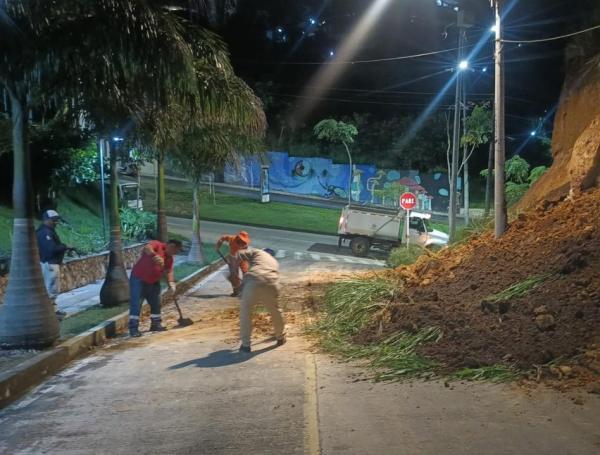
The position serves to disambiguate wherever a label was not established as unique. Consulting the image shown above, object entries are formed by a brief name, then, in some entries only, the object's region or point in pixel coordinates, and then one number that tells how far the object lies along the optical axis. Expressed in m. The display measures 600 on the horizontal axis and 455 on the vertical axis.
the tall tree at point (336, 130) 39.22
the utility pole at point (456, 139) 23.06
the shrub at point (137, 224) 22.67
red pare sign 22.86
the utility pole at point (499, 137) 12.12
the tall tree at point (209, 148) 17.17
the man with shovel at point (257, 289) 8.02
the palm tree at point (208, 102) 10.01
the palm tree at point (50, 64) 7.84
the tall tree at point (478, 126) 28.25
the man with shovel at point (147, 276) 9.64
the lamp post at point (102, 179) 18.20
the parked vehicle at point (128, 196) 25.58
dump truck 29.02
